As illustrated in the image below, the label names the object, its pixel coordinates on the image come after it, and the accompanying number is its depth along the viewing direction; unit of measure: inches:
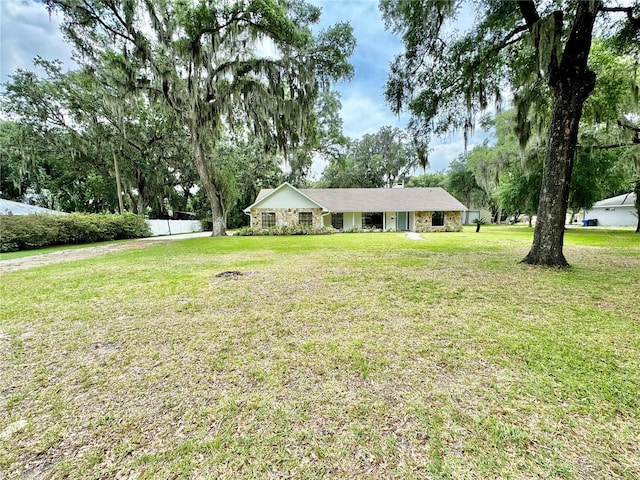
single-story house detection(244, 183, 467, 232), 749.3
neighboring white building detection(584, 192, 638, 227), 946.1
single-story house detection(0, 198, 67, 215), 517.9
